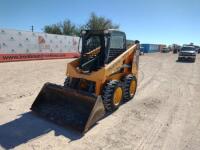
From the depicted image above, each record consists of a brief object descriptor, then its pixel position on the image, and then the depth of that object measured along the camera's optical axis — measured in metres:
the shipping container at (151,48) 35.58
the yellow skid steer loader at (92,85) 4.16
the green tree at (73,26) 39.94
